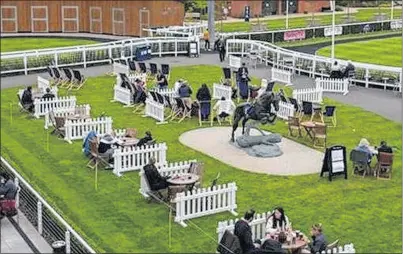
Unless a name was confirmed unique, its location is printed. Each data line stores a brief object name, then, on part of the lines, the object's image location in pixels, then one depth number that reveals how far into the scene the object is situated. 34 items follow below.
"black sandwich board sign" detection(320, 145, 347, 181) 20.73
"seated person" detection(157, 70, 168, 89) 33.09
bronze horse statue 23.05
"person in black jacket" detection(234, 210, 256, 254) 15.00
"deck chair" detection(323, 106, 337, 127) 27.58
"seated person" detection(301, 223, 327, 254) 15.09
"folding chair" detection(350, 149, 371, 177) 21.14
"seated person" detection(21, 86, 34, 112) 29.22
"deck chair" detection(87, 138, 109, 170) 21.98
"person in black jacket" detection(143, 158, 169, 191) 18.64
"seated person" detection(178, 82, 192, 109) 29.34
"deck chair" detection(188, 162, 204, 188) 19.41
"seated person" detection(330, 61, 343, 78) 35.53
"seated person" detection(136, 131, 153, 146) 22.17
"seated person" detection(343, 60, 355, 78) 35.88
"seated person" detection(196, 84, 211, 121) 27.56
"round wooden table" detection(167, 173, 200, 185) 18.58
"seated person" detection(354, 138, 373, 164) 21.11
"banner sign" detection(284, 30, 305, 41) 57.38
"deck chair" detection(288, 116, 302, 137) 25.32
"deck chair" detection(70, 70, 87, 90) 35.22
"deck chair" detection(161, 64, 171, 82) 36.47
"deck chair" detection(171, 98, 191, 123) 28.16
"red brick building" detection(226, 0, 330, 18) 85.56
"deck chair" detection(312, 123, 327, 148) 24.47
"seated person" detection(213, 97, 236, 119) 27.83
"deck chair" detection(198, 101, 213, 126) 27.52
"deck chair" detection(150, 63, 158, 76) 36.88
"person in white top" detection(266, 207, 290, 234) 15.99
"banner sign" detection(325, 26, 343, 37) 60.00
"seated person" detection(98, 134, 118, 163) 22.02
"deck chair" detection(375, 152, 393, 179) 21.03
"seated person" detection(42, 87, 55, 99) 28.90
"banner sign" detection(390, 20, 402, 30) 62.07
